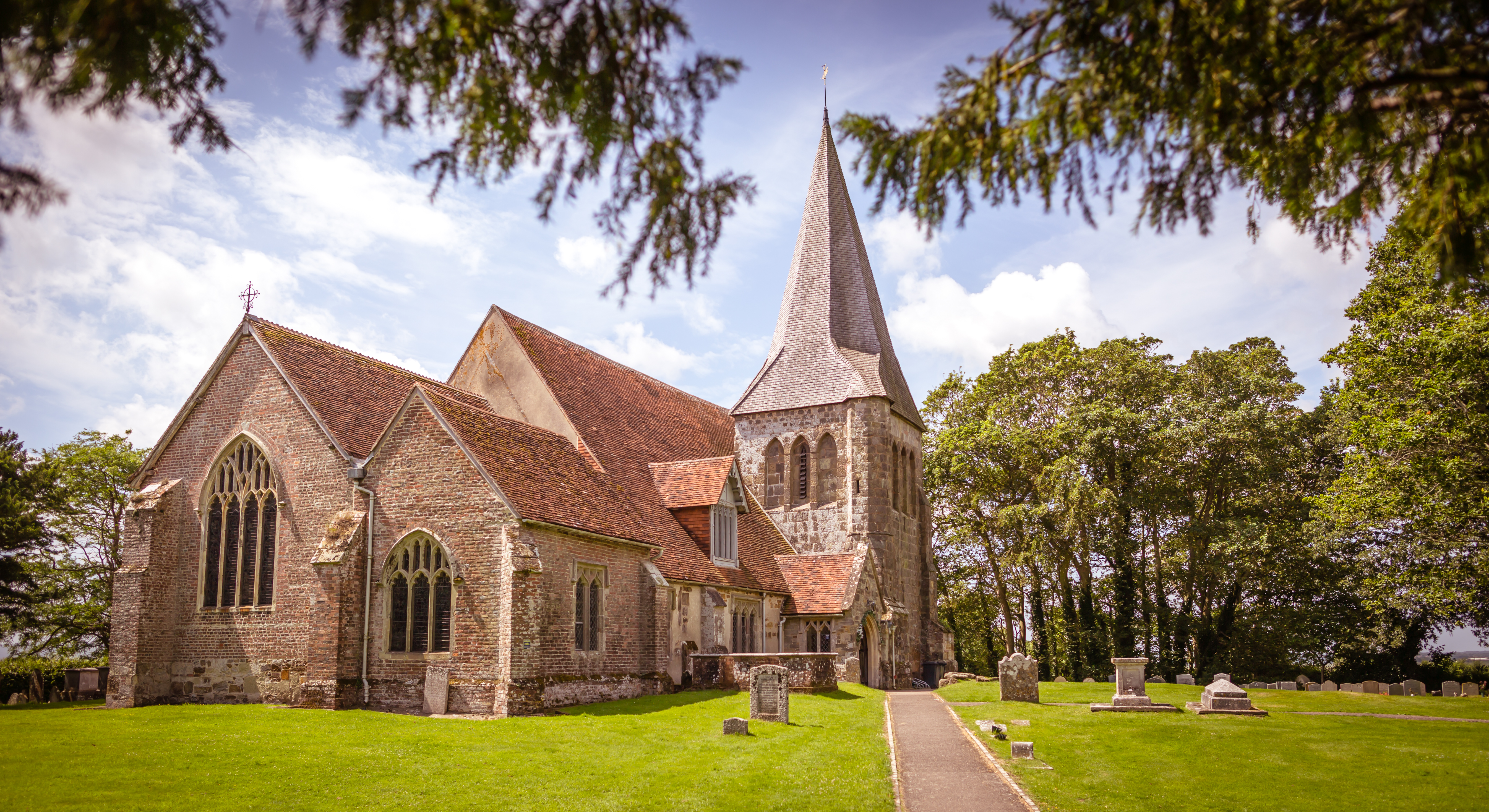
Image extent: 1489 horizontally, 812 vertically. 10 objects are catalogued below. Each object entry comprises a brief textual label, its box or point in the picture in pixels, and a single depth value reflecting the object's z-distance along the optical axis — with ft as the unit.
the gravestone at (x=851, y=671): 95.66
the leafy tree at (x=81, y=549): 108.47
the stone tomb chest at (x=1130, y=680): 79.10
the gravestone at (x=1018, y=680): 86.38
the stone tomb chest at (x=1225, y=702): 75.51
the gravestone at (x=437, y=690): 62.69
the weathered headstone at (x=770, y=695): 61.05
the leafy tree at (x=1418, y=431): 77.87
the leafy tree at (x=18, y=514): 86.69
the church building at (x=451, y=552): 65.10
